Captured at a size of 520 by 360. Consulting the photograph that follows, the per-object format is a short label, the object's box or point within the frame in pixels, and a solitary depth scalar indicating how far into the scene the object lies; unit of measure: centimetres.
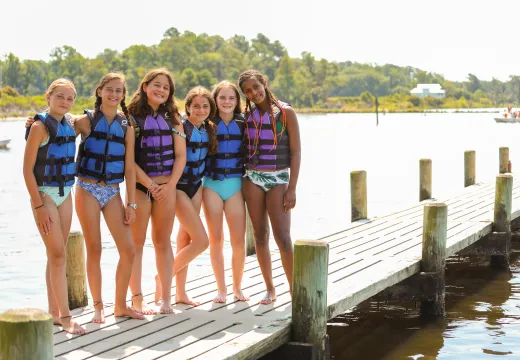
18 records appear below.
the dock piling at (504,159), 2253
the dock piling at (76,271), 783
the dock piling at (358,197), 1398
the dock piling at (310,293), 695
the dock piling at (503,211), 1337
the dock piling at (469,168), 2005
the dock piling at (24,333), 463
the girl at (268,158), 768
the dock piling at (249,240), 1100
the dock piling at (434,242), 1024
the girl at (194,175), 752
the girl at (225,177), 771
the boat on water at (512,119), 9981
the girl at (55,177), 642
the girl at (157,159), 713
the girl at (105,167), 684
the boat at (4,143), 6303
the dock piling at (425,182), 1739
